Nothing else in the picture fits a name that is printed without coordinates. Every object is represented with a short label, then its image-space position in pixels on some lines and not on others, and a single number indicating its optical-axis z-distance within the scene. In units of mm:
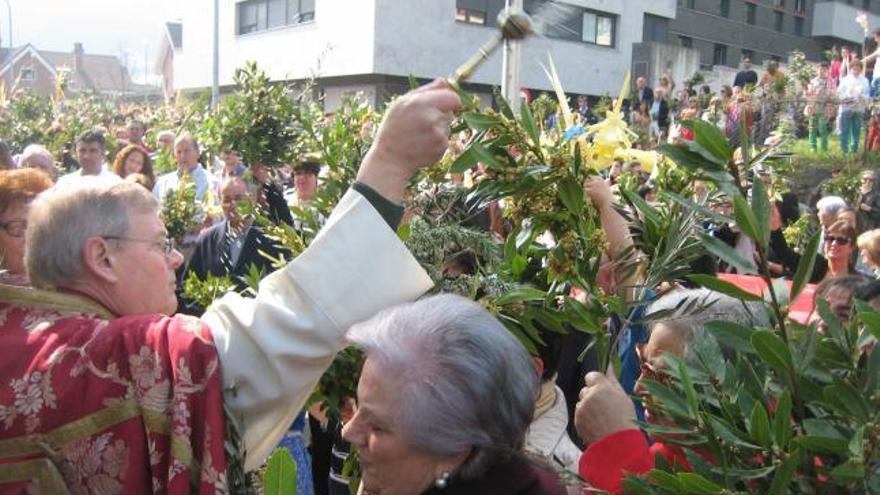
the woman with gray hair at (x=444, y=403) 1640
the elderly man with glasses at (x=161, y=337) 1753
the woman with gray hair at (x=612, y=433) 1908
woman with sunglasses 5691
